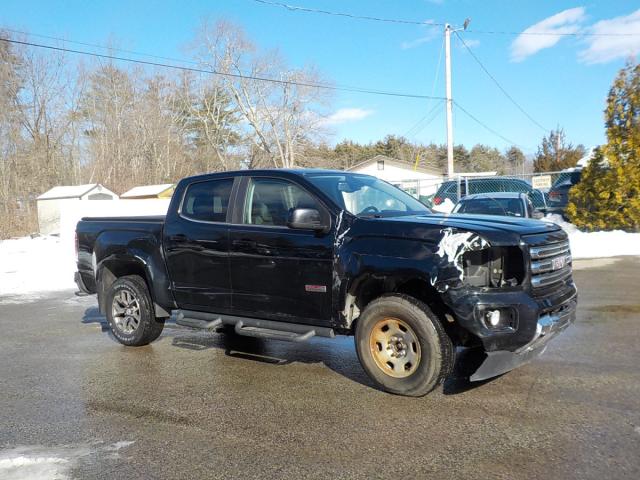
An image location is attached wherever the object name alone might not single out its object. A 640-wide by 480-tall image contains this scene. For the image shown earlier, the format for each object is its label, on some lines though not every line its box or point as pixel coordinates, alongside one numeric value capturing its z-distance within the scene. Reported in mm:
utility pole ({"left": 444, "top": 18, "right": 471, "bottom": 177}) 24609
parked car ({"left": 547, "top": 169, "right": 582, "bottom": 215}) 19086
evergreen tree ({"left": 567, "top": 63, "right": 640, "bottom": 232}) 15703
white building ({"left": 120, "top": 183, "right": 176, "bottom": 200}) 31953
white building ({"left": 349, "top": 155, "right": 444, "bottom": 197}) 54938
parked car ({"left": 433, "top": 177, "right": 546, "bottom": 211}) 20047
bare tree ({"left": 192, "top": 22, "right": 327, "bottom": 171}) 45000
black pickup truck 4305
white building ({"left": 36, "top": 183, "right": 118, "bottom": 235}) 29562
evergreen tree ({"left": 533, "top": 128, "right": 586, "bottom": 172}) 36688
